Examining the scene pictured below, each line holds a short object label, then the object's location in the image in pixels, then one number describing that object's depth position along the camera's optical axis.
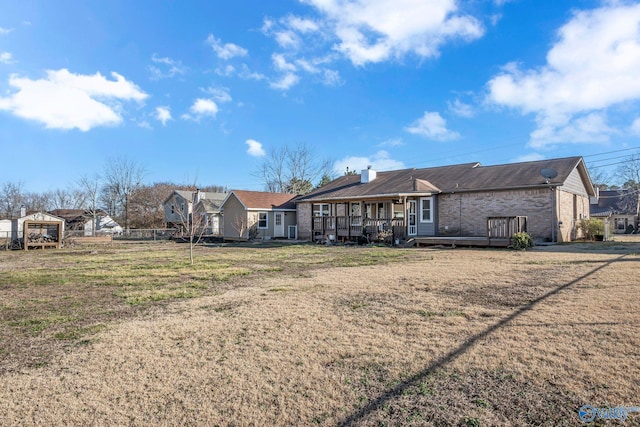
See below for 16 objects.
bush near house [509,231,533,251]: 16.06
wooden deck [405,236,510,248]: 17.14
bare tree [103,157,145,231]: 48.91
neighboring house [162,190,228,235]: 34.38
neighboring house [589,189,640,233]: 40.20
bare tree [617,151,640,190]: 45.66
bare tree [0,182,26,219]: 52.68
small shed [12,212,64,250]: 22.78
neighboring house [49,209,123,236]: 40.33
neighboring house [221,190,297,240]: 28.52
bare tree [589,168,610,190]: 54.14
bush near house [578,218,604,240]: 21.48
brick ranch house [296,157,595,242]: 18.89
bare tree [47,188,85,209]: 52.75
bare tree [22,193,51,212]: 54.59
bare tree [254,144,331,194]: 48.28
